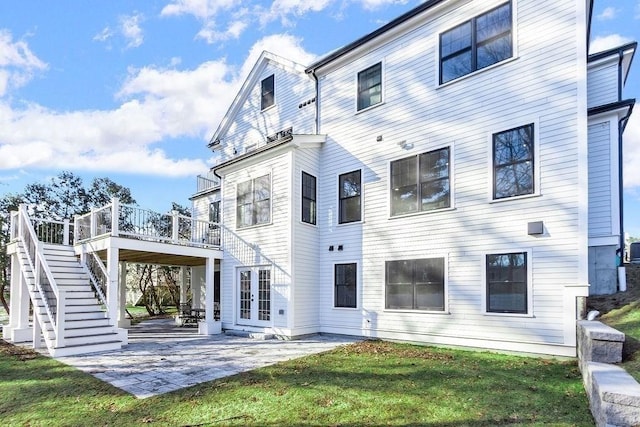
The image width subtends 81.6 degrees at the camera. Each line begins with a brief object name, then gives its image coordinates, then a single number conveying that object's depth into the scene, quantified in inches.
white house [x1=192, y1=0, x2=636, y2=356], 293.0
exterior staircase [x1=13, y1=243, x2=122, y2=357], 329.4
